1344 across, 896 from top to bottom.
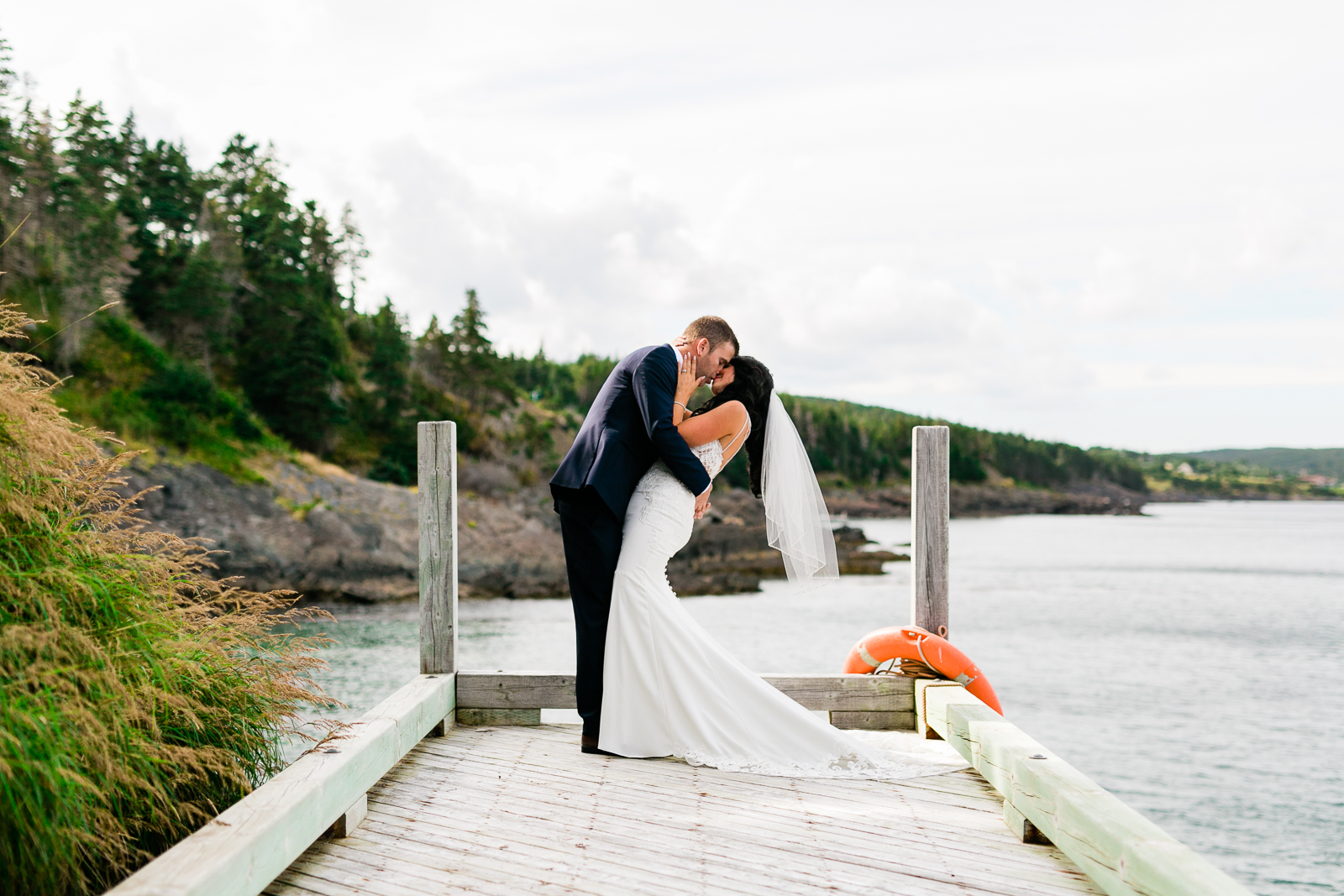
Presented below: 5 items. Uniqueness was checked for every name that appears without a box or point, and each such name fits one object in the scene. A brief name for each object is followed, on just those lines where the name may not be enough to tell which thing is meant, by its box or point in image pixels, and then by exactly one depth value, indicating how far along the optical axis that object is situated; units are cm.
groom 484
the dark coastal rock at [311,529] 3234
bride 464
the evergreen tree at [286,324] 4378
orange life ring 550
